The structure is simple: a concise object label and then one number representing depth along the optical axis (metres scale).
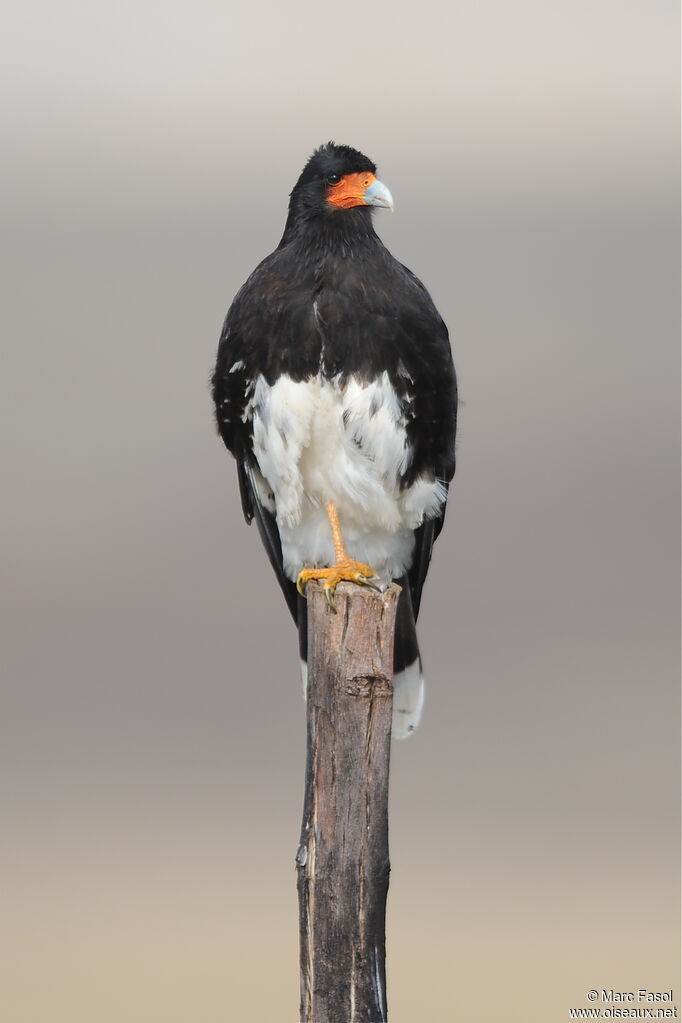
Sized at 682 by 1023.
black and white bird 10.25
